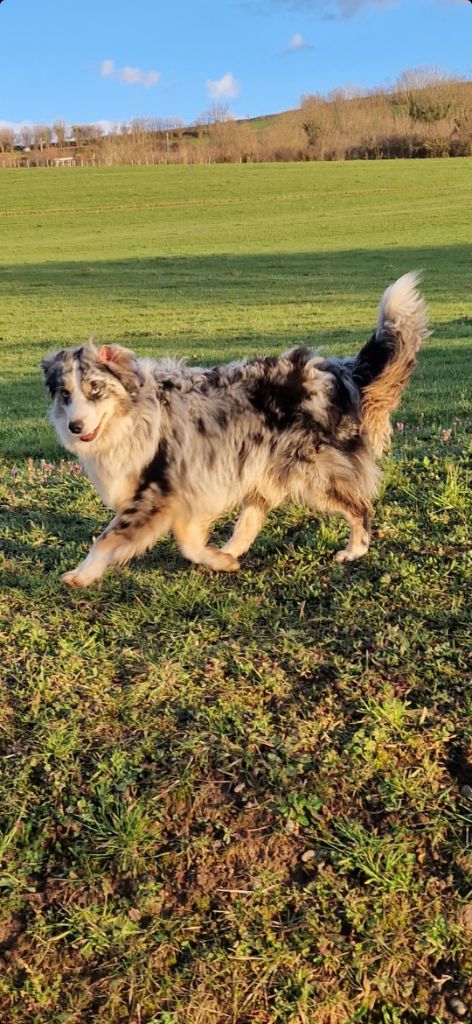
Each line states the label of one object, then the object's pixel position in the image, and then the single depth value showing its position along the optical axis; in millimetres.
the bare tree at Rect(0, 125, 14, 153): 82831
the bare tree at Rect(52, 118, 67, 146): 85062
